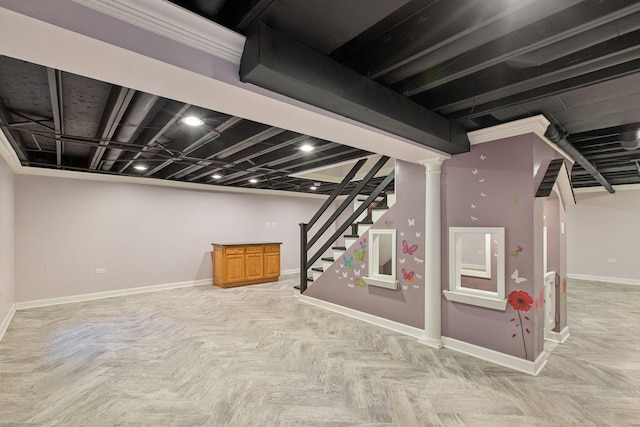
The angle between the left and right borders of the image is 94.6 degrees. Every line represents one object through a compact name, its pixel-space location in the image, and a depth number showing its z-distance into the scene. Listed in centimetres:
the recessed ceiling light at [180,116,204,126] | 283
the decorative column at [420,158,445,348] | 351
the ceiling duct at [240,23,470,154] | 154
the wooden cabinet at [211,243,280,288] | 680
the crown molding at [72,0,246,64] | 124
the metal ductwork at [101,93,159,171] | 252
